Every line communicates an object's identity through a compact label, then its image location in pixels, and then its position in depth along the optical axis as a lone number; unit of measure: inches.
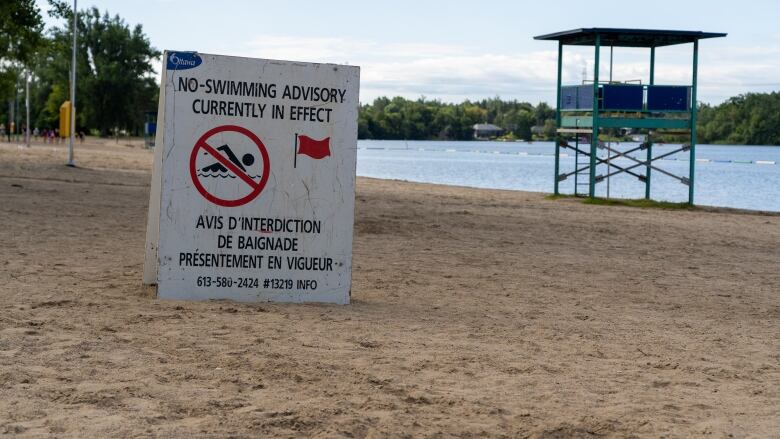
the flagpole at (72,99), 1321.4
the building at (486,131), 7687.0
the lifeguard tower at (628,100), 1107.3
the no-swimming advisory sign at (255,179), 343.3
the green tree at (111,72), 4143.7
